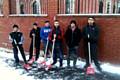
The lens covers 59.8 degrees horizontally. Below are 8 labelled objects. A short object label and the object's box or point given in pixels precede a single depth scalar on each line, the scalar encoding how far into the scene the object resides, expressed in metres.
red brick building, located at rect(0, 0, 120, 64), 3.20
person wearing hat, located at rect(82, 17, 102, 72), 3.19
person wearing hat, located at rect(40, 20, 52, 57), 3.62
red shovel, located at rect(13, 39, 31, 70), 3.46
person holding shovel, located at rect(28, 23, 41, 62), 3.75
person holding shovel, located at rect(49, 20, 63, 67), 3.45
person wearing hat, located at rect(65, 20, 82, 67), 3.31
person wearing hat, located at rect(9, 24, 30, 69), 3.64
